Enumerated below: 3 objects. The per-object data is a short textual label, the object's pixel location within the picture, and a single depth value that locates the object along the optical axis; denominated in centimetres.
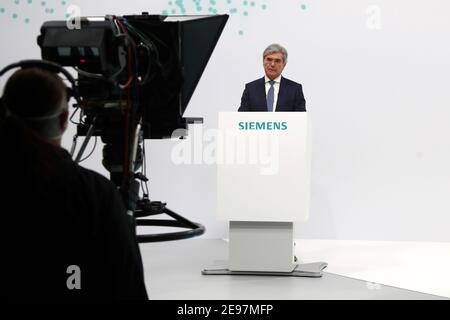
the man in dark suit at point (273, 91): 815
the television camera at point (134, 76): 392
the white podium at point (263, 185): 686
